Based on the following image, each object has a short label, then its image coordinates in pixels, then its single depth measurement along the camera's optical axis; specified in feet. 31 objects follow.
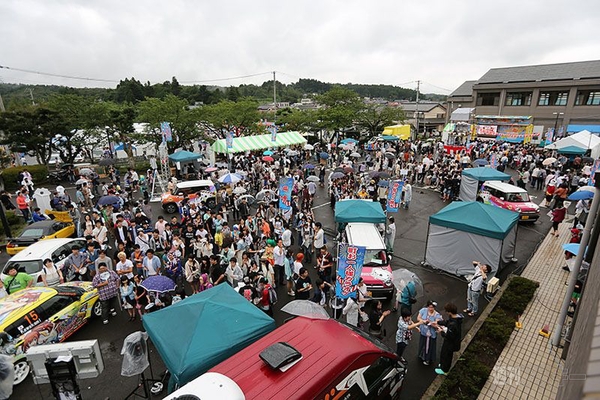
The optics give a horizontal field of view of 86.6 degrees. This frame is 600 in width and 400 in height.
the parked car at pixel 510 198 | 48.98
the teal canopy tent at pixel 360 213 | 38.60
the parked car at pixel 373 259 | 29.99
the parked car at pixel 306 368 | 13.51
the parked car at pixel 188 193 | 57.47
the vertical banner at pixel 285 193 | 45.78
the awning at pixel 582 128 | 118.19
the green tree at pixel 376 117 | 128.57
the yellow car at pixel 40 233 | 37.63
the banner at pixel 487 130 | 133.18
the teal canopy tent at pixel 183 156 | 78.89
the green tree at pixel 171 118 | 88.17
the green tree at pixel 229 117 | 101.96
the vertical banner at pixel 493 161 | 77.44
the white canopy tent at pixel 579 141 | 81.92
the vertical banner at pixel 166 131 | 66.59
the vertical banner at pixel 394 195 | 48.42
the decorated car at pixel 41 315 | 21.63
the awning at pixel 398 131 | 127.85
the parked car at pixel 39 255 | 29.78
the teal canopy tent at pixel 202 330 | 16.56
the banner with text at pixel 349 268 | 25.59
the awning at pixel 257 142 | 90.43
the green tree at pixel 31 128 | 75.25
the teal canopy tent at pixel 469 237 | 33.24
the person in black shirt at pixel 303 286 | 27.20
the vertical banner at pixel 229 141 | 84.12
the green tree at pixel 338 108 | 118.83
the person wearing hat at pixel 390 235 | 39.42
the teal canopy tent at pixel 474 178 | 56.11
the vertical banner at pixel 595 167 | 48.86
